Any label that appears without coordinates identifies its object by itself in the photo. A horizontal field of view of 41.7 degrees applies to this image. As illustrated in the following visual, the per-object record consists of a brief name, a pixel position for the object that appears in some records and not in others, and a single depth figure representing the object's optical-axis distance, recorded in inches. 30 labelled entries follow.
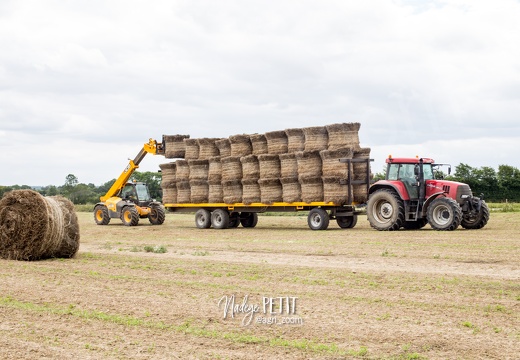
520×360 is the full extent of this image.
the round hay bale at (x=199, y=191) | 1087.6
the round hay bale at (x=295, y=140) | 960.3
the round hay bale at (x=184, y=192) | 1108.5
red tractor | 866.1
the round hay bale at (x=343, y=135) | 904.9
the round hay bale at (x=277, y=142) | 984.9
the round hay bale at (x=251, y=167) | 1011.9
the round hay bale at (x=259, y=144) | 1011.9
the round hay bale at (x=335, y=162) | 900.0
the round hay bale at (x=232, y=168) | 1037.8
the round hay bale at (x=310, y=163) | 931.3
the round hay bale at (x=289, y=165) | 959.6
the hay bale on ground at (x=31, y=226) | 588.1
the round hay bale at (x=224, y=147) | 1063.6
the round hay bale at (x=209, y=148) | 1087.0
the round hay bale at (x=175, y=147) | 1136.2
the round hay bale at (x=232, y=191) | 1039.6
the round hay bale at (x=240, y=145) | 1033.5
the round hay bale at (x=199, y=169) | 1085.1
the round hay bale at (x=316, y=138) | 928.9
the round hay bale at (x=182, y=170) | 1109.7
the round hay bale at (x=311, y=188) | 931.3
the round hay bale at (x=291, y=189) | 957.2
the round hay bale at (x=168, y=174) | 1131.3
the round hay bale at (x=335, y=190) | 905.5
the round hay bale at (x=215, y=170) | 1063.9
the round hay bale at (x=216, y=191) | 1066.1
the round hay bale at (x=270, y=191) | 984.9
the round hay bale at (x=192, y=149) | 1106.1
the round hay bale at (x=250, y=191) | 1012.5
